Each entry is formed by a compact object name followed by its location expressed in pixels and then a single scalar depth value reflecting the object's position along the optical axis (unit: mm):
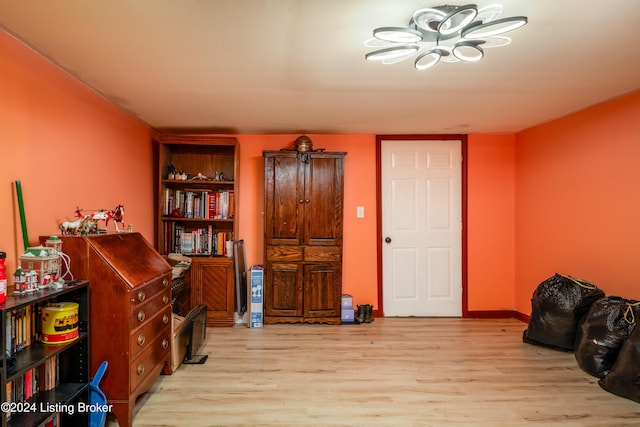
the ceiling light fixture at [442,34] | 1562
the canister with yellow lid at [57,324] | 1747
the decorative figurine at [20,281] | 1640
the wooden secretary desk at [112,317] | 1945
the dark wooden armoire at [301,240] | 3867
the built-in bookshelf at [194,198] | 3889
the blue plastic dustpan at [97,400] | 1855
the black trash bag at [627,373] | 2262
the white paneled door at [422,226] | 4254
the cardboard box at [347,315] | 3963
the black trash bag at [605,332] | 2541
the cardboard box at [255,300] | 3785
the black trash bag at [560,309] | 2986
